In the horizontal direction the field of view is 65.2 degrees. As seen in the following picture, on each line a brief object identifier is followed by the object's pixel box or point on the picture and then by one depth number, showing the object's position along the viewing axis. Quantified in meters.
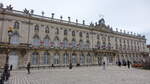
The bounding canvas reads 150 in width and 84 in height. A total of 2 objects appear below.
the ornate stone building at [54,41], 25.72
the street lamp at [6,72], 10.82
